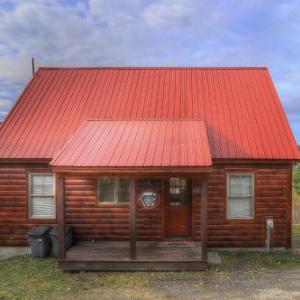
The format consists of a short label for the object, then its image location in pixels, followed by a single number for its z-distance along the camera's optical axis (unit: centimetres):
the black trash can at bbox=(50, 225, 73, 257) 1334
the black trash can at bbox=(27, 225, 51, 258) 1341
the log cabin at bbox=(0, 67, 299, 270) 1190
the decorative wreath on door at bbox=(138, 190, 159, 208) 1336
